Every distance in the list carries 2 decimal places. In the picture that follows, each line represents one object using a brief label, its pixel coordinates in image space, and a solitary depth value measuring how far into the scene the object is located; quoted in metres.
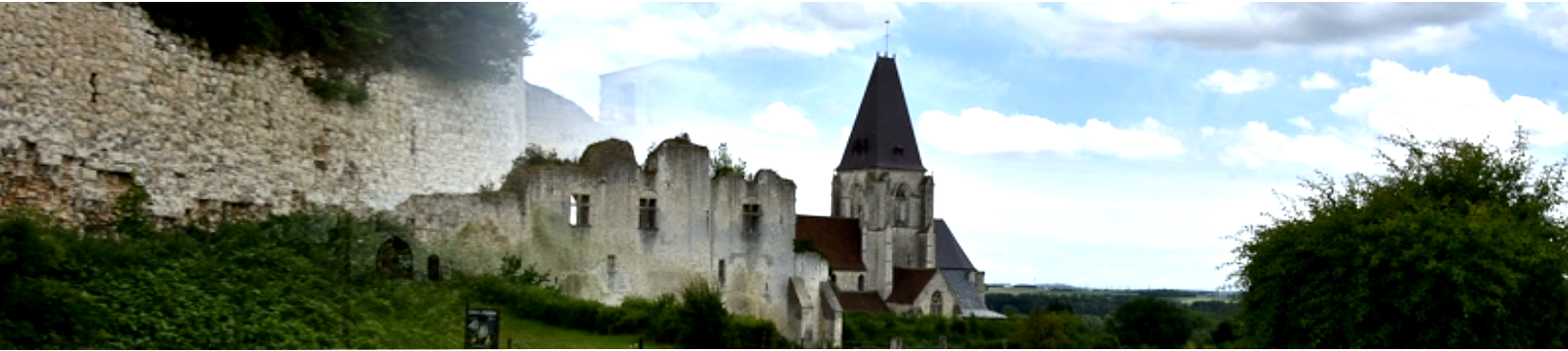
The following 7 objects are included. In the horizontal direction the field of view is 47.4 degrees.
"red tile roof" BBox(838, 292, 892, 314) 76.25
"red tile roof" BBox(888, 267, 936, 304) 85.12
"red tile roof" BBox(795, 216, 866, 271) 77.56
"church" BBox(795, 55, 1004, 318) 91.19
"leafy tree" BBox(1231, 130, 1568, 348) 26.75
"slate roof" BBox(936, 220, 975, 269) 102.06
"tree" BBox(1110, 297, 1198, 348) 62.00
